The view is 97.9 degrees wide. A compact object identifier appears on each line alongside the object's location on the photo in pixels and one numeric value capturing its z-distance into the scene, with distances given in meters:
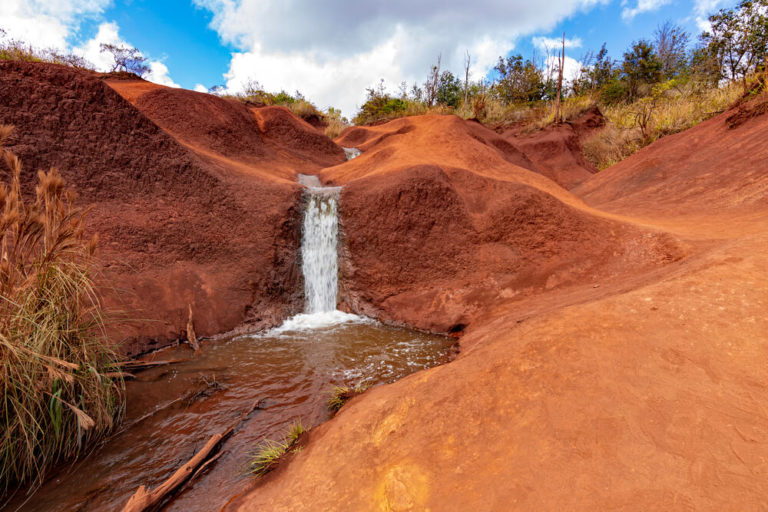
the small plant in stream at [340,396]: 3.19
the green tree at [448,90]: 23.56
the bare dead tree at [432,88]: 21.77
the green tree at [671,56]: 18.62
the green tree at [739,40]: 12.38
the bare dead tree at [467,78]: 22.66
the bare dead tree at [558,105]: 15.30
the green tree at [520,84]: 20.58
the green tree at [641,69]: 17.08
